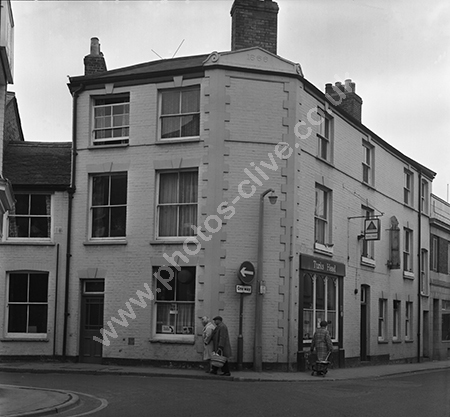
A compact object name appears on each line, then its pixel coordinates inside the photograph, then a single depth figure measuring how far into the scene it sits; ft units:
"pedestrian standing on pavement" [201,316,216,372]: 69.67
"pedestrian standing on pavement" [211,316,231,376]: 68.08
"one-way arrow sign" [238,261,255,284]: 73.10
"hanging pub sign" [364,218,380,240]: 91.61
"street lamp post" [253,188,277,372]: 72.18
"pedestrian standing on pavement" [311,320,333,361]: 72.84
